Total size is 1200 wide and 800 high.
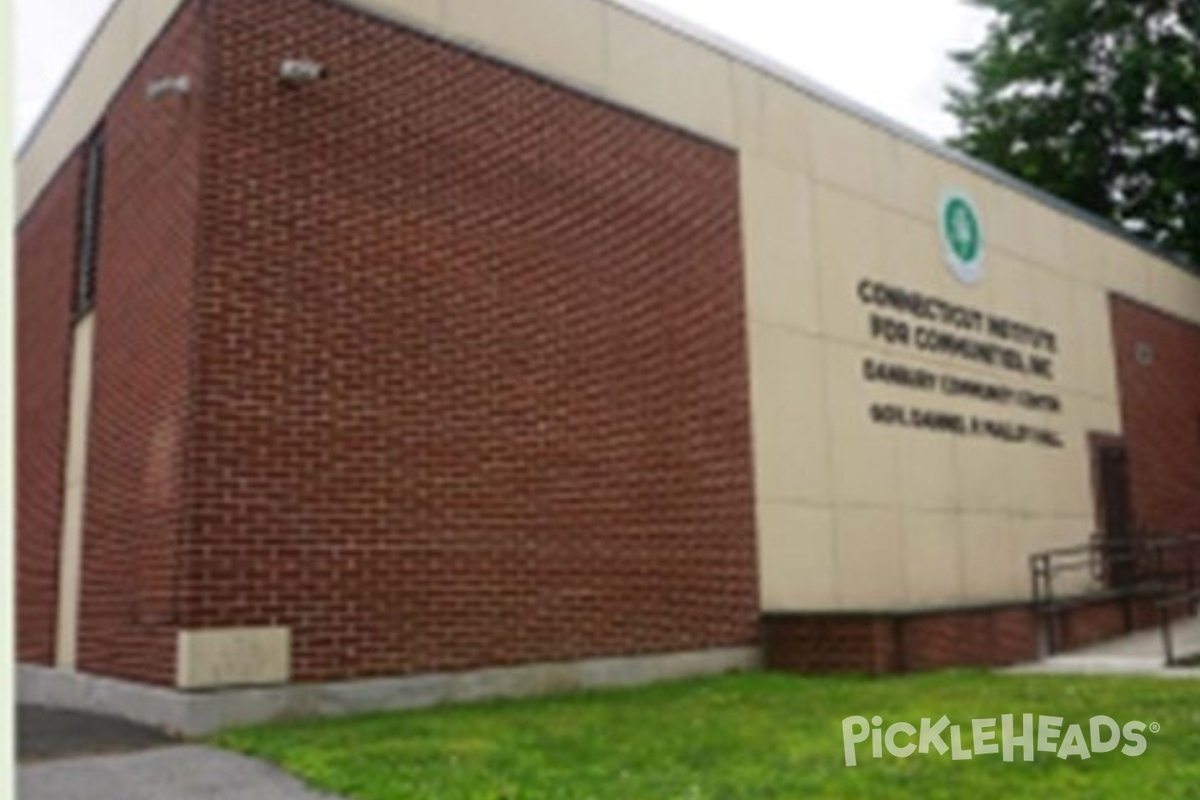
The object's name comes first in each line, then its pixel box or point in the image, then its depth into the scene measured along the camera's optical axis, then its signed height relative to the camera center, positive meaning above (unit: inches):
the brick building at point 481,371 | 336.2 +67.0
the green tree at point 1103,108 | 1107.9 +417.0
